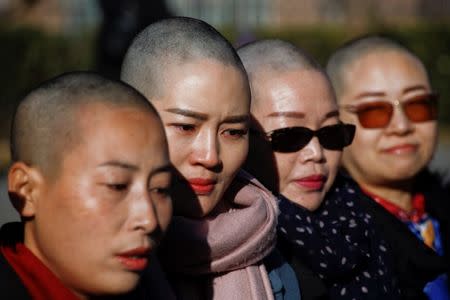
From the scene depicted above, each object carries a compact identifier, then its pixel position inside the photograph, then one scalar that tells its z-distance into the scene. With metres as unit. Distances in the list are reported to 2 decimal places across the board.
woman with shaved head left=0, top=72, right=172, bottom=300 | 2.52
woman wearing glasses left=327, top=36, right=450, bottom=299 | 4.66
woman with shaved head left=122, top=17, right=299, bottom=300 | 3.08
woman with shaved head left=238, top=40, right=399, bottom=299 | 3.74
